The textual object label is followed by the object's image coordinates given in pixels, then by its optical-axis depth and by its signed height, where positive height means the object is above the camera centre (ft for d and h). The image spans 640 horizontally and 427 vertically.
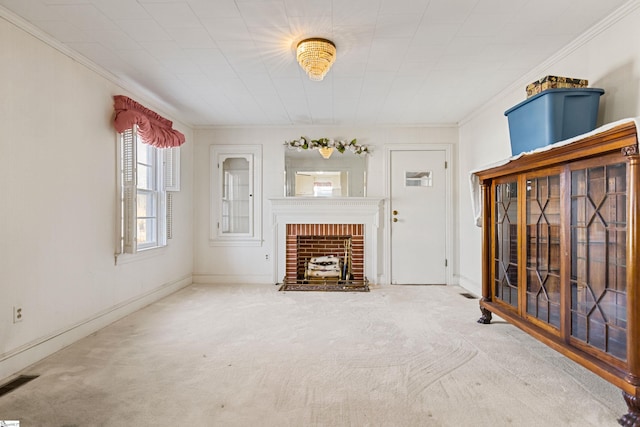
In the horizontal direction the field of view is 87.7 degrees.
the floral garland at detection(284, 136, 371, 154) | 15.79 +3.29
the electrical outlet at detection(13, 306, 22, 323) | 7.22 -2.17
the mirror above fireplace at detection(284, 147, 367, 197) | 16.20 +1.98
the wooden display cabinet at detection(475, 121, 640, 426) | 5.40 -0.80
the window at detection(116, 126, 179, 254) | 10.62 +0.86
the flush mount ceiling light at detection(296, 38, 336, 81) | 8.02 +3.88
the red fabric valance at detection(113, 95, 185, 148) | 10.39 +3.08
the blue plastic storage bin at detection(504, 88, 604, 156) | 7.31 +2.24
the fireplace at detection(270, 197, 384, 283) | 15.83 -0.65
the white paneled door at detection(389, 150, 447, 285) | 15.99 -0.19
